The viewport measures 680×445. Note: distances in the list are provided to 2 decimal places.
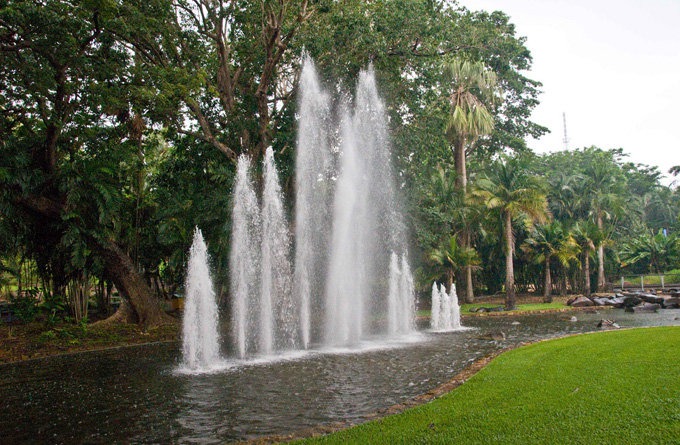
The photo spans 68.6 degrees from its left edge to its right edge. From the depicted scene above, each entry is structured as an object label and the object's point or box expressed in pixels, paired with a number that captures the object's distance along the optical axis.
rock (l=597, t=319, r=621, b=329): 16.53
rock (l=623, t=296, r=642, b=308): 25.58
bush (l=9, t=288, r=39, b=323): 19.89
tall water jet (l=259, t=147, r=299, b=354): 14.97
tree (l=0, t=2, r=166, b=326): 14.34
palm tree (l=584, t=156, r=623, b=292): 34.75
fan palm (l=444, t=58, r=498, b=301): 31.08
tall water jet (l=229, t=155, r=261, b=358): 15.38
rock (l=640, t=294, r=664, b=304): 25.78
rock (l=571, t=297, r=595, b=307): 26.58
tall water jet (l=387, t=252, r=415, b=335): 18.31
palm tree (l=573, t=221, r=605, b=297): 31.64
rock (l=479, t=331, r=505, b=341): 14.80
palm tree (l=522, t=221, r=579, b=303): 29.30
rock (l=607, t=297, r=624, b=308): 26.09
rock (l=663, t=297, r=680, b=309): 25.00
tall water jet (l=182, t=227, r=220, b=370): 12.11
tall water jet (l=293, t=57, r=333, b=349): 19.45
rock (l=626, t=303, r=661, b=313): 23.84
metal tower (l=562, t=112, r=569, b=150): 104.06
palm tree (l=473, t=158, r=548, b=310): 26.12
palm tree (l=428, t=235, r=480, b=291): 28.16
